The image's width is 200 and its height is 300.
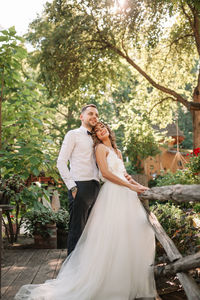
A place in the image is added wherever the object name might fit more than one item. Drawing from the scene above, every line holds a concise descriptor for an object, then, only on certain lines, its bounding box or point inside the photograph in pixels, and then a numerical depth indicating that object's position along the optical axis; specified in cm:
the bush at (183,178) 967
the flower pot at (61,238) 657
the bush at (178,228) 389
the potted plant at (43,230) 598
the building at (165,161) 2220
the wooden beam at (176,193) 221
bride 292
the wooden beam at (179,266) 242
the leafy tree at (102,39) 954
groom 361
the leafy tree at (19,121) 518
